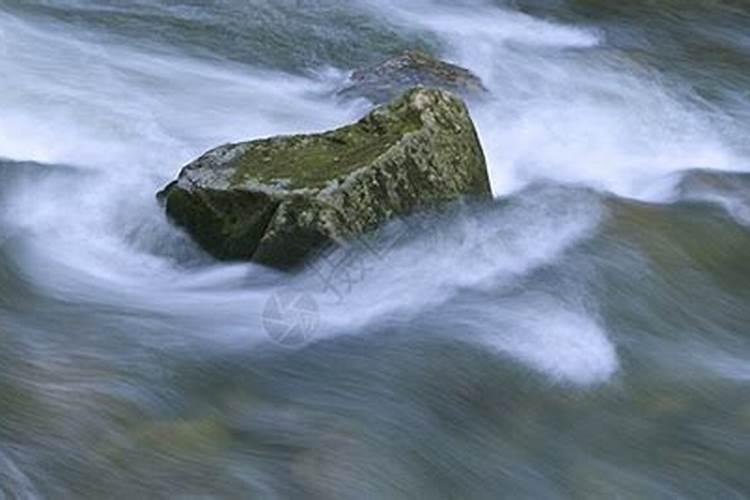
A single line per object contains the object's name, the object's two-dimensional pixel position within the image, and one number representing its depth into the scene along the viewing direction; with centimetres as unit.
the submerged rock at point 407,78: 1780
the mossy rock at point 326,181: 1274
